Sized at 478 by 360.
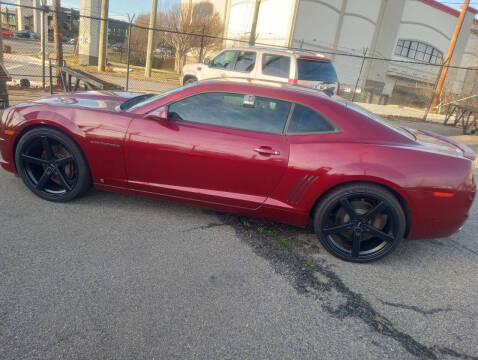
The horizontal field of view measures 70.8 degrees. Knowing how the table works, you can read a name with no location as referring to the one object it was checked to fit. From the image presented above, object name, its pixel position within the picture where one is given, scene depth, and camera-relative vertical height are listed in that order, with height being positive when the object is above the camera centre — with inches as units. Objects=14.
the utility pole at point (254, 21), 615.8 +102.6
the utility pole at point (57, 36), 410.4 +13.2
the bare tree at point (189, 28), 994.7 +123.0
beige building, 984.3 +195.0
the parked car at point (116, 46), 1396.4 +40.7
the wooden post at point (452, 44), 934.4 +171.3
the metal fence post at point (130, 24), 384.8 +38.3
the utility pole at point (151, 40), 820.6 +52.7
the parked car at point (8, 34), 1617.9 +25.2
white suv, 326.3 +15.4
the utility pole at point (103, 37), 722.1 +36.4
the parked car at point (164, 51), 1176.2 +43.6
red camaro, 117.2 -28.4
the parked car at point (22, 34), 1812.3 +38.5
